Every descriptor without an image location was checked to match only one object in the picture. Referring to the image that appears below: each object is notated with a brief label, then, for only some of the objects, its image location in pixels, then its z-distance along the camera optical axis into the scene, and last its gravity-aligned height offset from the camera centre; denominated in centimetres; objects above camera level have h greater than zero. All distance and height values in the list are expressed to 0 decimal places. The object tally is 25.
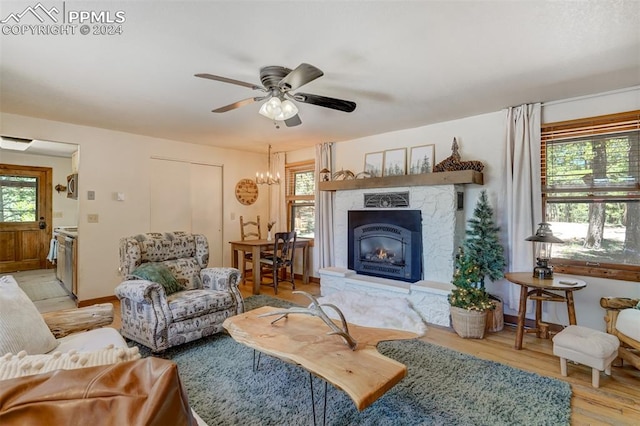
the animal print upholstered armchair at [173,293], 271 -78
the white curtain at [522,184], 330 +30
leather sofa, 61 -37
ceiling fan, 238 +89
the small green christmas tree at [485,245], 335 -36
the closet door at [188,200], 495 +22
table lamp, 285 -45
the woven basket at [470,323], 311 -109
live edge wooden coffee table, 152 -81
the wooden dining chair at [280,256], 485 -70
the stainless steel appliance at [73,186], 434 +39
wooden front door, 623 -8
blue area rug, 191 -124
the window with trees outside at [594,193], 295 +19
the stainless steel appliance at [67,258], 441 -69
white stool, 225 -100
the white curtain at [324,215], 513 -5
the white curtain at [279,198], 604 +28
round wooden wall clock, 593 +41
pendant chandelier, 509 +55
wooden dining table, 477 -63
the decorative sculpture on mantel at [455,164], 363 +57
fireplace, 405 -42
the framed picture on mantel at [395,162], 443 +72
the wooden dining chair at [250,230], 578 -33
